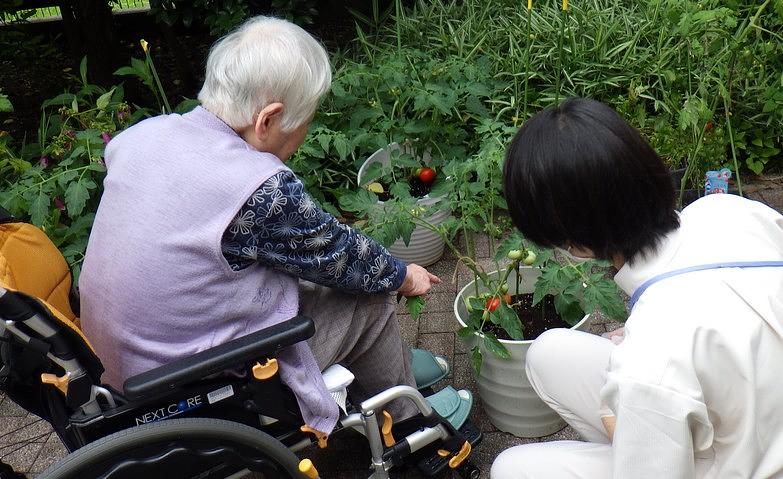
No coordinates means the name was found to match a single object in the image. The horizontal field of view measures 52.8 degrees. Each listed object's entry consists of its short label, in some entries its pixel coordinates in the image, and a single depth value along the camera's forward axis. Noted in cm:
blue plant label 316
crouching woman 133
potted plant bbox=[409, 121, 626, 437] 220
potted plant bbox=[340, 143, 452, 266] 237
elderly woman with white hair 167
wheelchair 154
